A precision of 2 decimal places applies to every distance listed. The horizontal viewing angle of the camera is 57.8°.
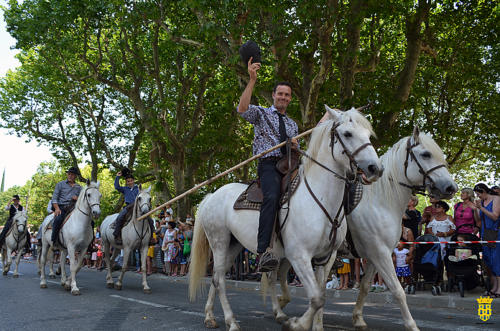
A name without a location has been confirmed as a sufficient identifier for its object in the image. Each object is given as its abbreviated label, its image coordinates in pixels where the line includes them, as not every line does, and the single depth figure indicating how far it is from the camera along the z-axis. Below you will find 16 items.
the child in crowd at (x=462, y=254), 9.42
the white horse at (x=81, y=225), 10.64
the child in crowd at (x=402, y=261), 10.45
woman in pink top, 9.82
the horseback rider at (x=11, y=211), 16.85
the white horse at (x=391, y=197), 5.73
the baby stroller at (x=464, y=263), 9.44
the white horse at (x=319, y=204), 4.61
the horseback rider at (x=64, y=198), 11.66
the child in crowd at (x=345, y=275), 11.44
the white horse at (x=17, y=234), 16.55
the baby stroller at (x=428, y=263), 9.95
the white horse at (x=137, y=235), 11.08
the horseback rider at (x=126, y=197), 11.79
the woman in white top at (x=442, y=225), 10.30
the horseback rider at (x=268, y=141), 5.21
